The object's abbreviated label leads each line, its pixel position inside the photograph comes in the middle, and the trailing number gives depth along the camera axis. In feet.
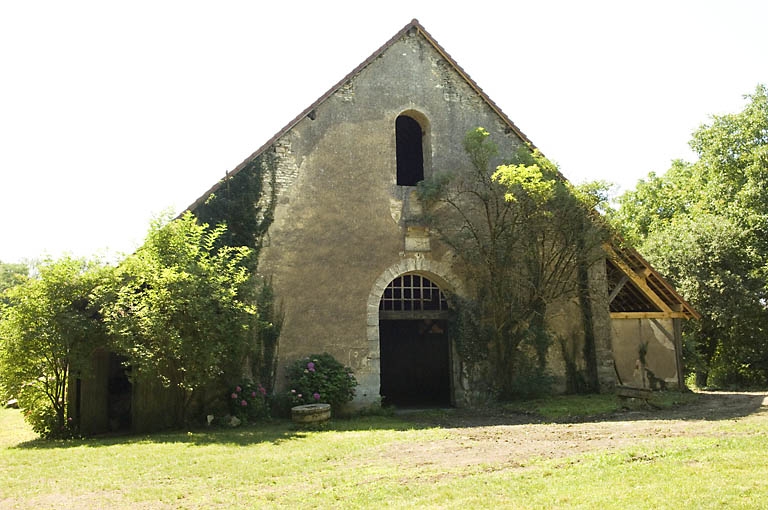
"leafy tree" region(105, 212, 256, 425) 32.94
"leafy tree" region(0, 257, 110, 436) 33.58
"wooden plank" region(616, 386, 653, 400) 40.04
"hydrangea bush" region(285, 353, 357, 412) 38.81
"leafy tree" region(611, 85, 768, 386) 61.16
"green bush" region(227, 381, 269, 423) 36.86
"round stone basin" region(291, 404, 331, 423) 35.55
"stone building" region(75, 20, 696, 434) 41.78
